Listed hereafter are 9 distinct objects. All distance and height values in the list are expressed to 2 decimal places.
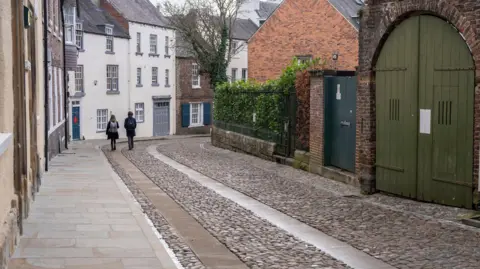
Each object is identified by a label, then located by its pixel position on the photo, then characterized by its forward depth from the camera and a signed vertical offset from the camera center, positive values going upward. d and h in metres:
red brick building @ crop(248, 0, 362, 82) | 34.66 +3.12
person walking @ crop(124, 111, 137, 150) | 28.41 -1.35
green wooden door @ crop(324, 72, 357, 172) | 15.30 -0.64
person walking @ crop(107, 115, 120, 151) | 27.95 -1.46
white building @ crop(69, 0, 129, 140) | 38.97 +1.10
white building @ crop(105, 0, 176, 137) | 44.56 +1.94
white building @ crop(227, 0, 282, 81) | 55.19 +5.80
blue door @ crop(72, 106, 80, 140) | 38.56 -1.67
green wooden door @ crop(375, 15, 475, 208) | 11.02 -0.34
